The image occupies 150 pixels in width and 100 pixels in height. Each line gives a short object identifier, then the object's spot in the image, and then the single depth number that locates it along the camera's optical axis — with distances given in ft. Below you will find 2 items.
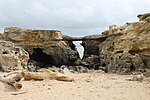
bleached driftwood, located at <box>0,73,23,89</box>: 20.21
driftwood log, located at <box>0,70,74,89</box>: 26.18
